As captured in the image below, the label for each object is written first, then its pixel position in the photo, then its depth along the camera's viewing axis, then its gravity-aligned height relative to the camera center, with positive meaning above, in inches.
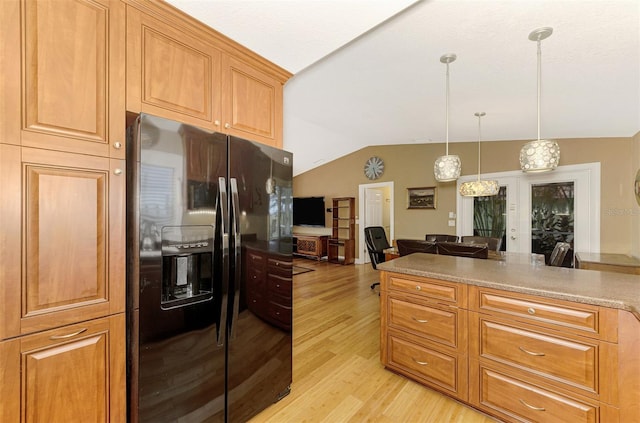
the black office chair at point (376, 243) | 189.2 -22.6
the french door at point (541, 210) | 162.2 +0.0
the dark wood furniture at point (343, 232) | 273.0 -21.9
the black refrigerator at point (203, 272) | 49.2 -12.5
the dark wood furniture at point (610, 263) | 130.1 -25.4
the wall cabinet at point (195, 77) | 52.8 +29.6
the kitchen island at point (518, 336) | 54.3 -29.4
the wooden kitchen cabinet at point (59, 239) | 40.1 -4.4
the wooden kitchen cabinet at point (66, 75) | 40.4 +21.4
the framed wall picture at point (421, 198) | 226.7 +10.3
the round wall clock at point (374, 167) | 255.8 +39.7
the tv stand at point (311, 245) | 284.2 -36.0
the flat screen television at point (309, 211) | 297.0 -0.5
